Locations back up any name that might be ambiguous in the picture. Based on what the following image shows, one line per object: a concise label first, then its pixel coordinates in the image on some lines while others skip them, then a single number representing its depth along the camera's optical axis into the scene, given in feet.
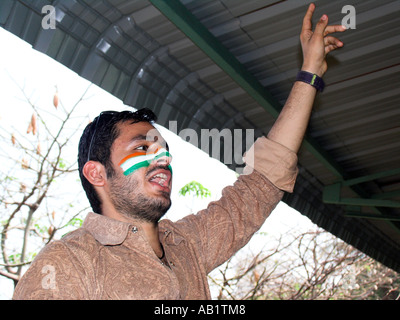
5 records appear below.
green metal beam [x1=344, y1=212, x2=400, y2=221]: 16.67
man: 4.86
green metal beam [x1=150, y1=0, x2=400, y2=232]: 8.11
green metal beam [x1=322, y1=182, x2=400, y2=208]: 14.96
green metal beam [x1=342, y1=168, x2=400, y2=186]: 14.40
